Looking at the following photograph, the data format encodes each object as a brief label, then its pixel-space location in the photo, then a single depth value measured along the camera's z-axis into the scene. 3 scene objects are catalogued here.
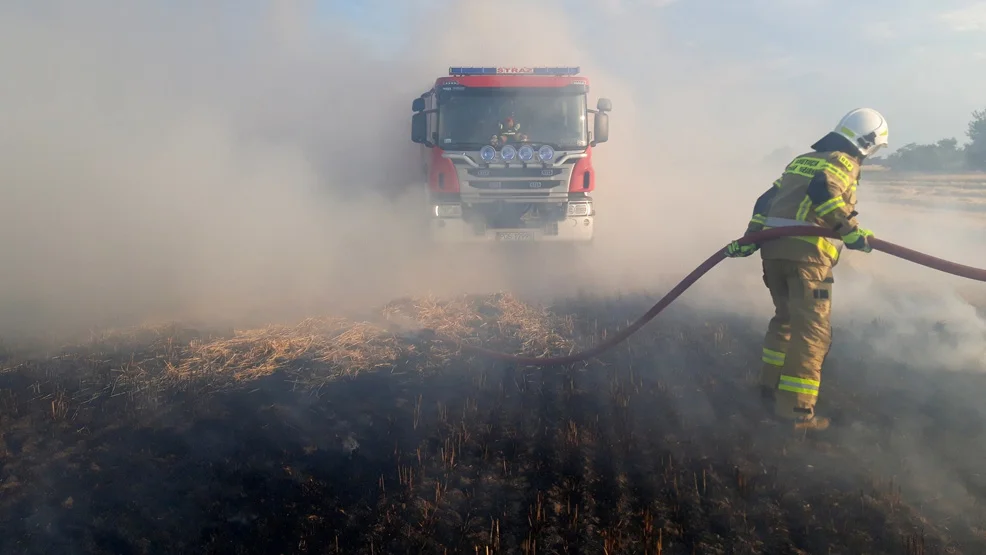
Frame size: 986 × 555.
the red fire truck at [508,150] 9.49
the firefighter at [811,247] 4.26
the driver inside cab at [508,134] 9.48
